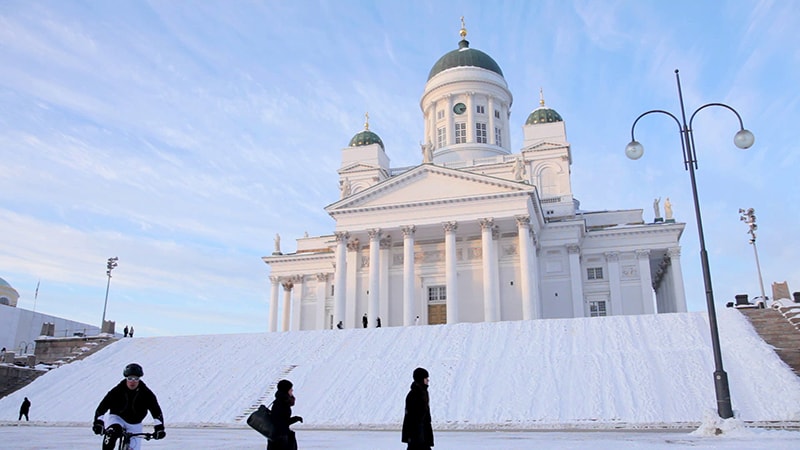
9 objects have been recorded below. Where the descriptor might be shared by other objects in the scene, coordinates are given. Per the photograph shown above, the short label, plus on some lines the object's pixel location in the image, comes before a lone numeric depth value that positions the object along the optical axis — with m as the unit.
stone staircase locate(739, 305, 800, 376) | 20.73
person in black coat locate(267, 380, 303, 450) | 7.17
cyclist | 6.83
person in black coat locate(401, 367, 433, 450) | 7.84
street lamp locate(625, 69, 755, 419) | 14.53
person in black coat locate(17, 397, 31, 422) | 21.78
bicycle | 6.88
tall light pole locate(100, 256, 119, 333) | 44.78
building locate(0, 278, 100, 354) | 66.69
